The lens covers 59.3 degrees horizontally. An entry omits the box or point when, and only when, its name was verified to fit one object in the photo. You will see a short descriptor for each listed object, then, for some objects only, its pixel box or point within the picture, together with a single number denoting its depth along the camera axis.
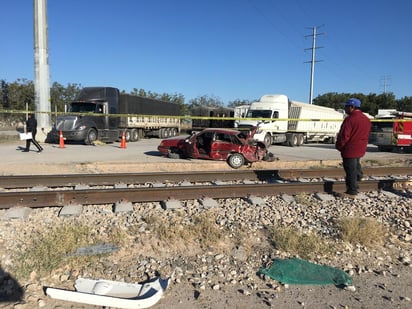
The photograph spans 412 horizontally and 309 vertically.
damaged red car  12.32
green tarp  3.77
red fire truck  19.35
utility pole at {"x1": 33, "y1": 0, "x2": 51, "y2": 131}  21.61
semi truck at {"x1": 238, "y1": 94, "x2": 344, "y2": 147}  24.84
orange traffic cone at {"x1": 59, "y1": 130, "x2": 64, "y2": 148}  18.50
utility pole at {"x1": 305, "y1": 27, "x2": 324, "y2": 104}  58.50
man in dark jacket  15.60
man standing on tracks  6.91
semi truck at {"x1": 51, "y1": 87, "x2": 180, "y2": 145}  20.61
